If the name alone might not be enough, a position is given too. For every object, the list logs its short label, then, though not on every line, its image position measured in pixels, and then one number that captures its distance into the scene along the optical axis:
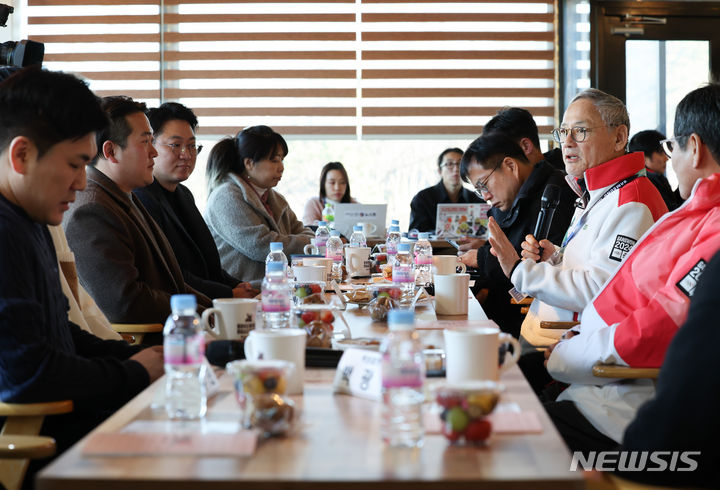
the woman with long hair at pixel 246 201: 4.25
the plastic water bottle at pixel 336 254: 3.24
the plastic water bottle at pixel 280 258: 3.03
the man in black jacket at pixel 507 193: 3.36
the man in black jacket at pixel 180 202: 3.42
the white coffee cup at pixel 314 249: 3.73
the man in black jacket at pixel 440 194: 6.41
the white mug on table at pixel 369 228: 5.45
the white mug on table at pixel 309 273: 2.71
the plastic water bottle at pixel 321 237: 4.21
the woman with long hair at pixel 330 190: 6.66
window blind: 6.59
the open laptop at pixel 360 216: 5.46
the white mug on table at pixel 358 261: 3.47
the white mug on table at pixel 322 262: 2.99
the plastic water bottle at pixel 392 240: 3.95
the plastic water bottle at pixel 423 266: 3.07
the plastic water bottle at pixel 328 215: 6.06
